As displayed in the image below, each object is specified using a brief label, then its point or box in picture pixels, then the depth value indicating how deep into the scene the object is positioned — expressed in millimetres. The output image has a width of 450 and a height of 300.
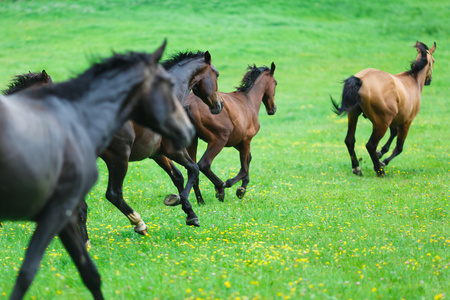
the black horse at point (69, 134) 7336
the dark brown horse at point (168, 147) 13664
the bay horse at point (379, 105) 24187
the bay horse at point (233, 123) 19141
